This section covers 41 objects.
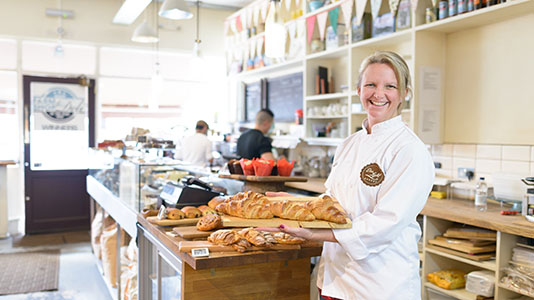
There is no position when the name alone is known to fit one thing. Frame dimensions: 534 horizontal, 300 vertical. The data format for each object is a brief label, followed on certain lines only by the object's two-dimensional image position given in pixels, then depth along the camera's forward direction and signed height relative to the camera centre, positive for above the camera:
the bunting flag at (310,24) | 5.25 +1.14
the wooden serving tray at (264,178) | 2.54 -0.26
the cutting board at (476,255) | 2.98 -0.77
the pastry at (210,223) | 2.09 -0.41
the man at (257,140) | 4.92 -0.12
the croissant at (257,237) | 1.91 -0.43
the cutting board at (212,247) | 1.90 -0.47
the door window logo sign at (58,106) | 6.93 +0.29
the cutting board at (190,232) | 2.07 -0.45
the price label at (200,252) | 1.83 -0.47
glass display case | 3.17 -0.36
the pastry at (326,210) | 1.61 -0.28
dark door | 6.89 -0.34
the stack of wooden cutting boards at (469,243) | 3.00 -0.72
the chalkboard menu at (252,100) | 6.91 +0.41
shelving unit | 3.58 +0.57
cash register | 2.55 -0.36
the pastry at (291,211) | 1.71 -0.30
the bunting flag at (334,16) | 4.91 +1.14
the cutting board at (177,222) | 2.31 -0.45
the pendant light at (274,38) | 3.34 +0.62
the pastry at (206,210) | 2.33 -0.41
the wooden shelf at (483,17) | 3.30 +0.84
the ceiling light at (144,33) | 5.75 +1.11
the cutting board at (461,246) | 3.01 -0.73
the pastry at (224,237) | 1.93 -0.44
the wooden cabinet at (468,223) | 2.80 -0.66
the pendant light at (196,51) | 5.10 +0.80
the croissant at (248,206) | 1.82 -0.30
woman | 1.55 -0.23
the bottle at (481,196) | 3.37 -0.45
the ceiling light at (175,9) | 4.28 +1.04
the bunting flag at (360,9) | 4.48 +1.12
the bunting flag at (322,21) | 5.05 +1.13
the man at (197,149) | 6.07 -0.27
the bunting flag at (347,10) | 4.66 +1.15
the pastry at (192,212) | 2.37 -0.41
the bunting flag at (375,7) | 4.28 +1.09
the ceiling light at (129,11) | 5.88 +1.51
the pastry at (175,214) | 2.36 -0.42
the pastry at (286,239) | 1.96 -0.45
